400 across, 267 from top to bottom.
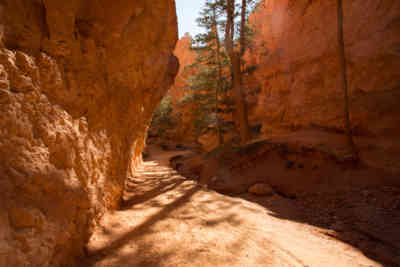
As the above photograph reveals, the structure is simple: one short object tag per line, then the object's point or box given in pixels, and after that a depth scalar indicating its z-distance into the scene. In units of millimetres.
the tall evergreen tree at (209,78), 12359
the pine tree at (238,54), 9109
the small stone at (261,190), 5521
